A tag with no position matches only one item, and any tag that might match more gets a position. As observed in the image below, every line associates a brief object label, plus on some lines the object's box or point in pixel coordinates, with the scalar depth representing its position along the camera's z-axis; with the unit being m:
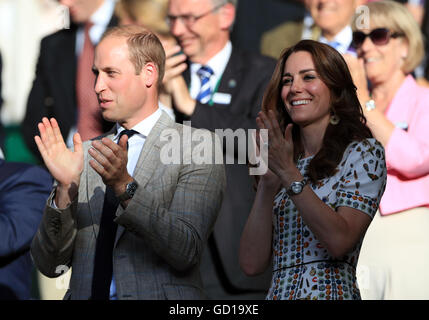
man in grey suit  5.73
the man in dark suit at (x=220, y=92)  8.35
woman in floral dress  5.66
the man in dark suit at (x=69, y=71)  9.27
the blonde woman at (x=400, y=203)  8.06
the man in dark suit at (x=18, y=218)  7.65
